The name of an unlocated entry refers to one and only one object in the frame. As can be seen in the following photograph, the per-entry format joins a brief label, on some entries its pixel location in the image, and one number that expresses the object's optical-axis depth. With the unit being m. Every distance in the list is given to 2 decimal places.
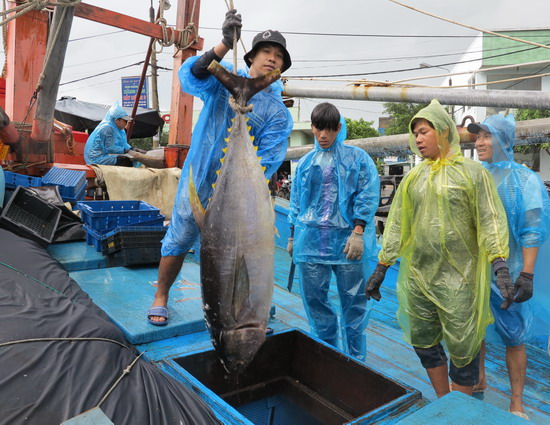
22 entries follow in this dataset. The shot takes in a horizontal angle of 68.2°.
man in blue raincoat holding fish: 2.58
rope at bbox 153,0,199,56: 4.80
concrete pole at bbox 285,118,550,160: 4.97
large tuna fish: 1.79
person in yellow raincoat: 2.37
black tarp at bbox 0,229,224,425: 1.49
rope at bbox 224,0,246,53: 2.12
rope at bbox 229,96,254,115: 2.00
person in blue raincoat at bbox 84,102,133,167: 7.04
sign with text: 20.28
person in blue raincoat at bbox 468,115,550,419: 2.66
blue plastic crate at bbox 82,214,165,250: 4.19
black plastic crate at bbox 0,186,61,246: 3.88
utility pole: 19.00
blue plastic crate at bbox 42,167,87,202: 5.39
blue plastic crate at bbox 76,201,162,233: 4.44
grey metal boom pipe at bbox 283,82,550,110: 4.18
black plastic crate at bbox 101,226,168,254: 4.07
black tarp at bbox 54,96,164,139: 11.62
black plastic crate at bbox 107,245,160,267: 4.12
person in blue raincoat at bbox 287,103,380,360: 3.23
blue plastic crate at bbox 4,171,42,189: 4.77
